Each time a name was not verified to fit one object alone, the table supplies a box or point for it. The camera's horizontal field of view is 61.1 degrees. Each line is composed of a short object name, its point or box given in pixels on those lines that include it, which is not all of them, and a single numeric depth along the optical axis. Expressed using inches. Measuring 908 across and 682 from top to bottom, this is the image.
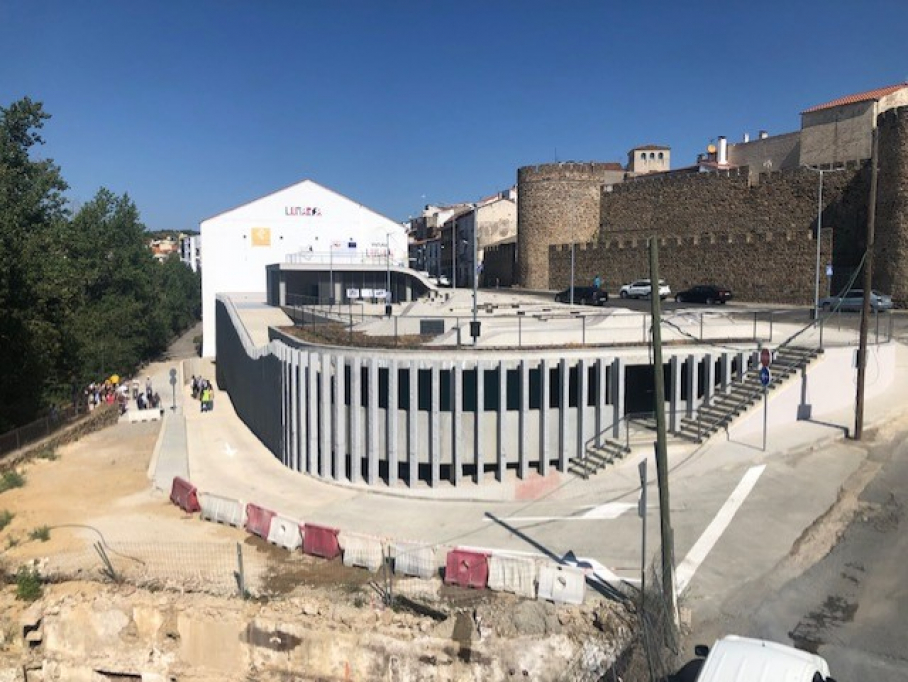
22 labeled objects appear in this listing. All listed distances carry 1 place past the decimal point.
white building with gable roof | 2149.4
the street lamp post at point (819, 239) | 1116.1
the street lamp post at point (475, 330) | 844.6
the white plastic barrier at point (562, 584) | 458.3
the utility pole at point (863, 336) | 698.8
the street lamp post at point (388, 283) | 1698.5
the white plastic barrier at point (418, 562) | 513.7
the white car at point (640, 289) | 1772.9
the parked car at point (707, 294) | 1625.2
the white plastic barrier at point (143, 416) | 1224.2
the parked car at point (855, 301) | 1283.2
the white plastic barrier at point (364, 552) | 540.7
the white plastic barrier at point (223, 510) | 645.3
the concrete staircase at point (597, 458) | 732.7
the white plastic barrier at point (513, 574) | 476.7
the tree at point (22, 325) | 946.7
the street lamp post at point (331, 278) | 1857.0
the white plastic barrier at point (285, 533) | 584.7
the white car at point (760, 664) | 332.8
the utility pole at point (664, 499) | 397.9
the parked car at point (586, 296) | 1678.2
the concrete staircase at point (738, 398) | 756.0
